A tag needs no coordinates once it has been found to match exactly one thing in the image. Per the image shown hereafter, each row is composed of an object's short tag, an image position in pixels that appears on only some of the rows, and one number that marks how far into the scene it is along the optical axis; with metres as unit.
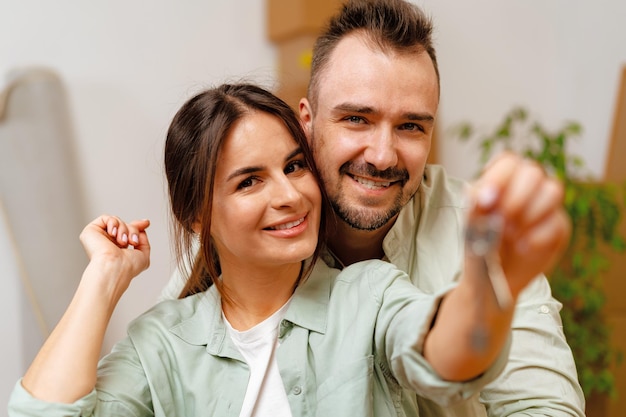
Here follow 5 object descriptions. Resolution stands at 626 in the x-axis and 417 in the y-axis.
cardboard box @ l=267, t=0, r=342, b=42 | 2.43
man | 1.19
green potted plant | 2.36
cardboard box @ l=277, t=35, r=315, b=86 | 2.46
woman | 1.02
